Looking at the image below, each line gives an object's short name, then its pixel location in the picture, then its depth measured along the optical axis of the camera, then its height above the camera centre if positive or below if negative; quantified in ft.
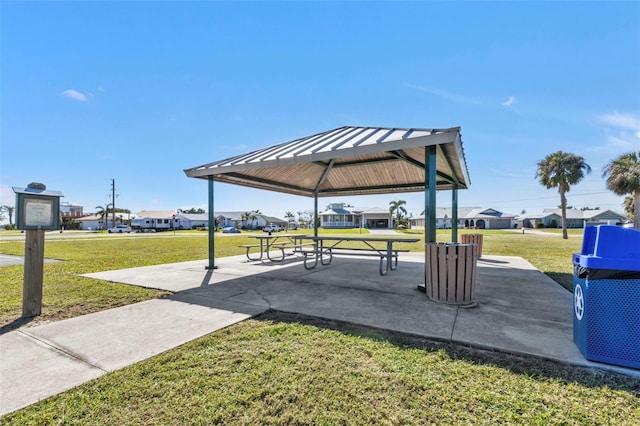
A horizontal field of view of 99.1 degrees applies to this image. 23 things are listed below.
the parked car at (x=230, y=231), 151.87 -7.33
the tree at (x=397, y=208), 172.04 +6.87
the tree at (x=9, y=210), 226.91 +5.85
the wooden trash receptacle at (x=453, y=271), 14.79 -2.89
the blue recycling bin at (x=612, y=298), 8.22 -2.41
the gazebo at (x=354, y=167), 16.70 +4.82
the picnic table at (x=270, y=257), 31.28 -5.10
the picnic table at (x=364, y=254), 23.36 -3.70
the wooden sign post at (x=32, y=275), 13.70 -2.98
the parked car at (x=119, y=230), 154.62 -7.18
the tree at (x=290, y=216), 307.58 +2.60
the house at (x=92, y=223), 233.70 -4.91
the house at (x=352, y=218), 194.80 +0.51
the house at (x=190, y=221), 229.45 -2.77
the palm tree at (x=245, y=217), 234.17 +0.91
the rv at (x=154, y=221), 196.44 -2.48
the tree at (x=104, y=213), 213.87 +3.66
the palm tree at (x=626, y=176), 70.90 +11.92
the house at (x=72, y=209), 276.66 +8.83
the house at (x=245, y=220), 235.81 -1.68
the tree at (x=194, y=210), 329.93 +9.56
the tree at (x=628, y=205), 117.52 +7.02
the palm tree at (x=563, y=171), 90.33 +16.32
